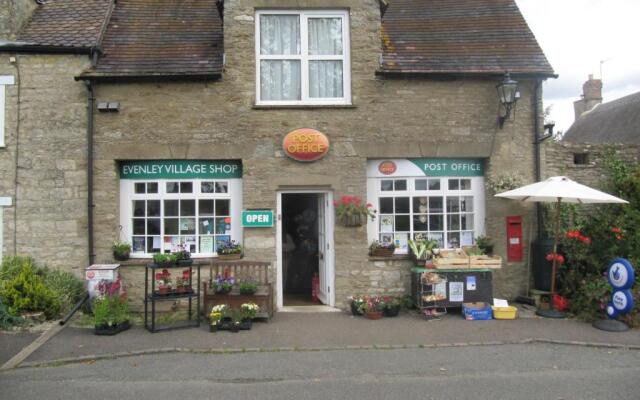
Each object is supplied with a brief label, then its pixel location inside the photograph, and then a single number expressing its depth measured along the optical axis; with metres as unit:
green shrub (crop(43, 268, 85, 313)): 8.78
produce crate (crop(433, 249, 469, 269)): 8.87
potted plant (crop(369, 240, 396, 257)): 9.43
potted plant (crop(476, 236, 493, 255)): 9.60
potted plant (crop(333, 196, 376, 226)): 9.13
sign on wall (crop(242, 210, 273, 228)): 9.23
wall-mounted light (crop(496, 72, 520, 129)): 9.16
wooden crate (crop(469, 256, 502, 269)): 8.89
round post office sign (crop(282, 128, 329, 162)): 9.20
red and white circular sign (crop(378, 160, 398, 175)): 9.73
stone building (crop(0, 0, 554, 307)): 9.31
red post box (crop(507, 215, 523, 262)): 9.72
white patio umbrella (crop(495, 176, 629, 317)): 8.34
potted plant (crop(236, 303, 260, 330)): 7.90
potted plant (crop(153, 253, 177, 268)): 7.93
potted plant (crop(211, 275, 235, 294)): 8.36
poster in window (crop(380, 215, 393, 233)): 9.81
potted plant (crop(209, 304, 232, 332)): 7.82
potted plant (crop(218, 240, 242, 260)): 9.27
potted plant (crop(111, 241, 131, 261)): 9.16
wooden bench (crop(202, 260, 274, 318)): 8.40
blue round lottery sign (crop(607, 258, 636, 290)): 7.77
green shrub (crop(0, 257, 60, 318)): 8.26
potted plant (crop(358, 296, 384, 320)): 8.65
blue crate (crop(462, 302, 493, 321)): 8.60
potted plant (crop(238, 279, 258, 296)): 8.30
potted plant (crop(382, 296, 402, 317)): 8.71
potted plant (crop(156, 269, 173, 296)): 8.01
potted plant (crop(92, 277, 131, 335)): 7.69
